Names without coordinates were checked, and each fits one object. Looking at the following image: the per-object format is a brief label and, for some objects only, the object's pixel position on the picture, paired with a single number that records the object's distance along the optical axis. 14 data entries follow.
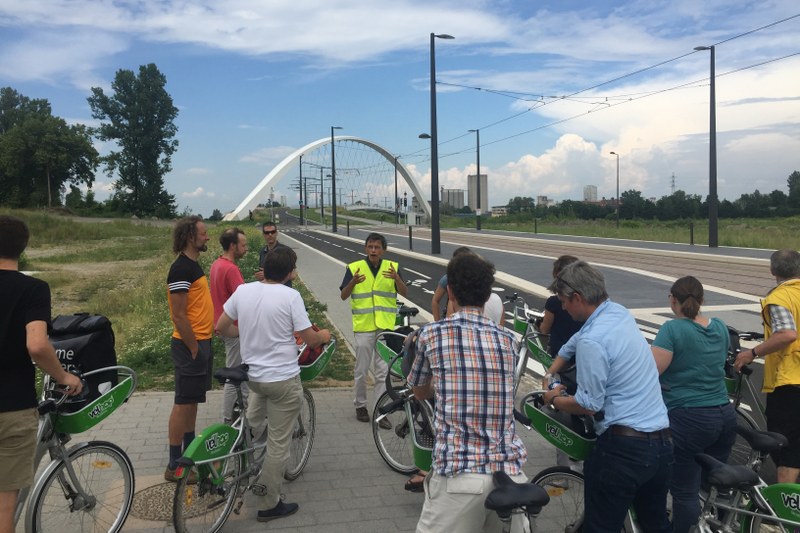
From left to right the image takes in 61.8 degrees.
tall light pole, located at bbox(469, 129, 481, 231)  49.07
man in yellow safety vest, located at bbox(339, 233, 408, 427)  6.39
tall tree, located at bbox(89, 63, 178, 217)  88.50
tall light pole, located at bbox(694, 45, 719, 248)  26.05
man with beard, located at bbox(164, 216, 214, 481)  4.80
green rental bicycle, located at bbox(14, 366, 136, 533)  3.63
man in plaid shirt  2.69
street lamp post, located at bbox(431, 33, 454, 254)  26.41
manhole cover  4.39
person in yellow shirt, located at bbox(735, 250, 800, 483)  4.18
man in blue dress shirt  3.00
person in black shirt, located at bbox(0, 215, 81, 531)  3.21
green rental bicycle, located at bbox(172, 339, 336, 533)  3.80
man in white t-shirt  4.30
